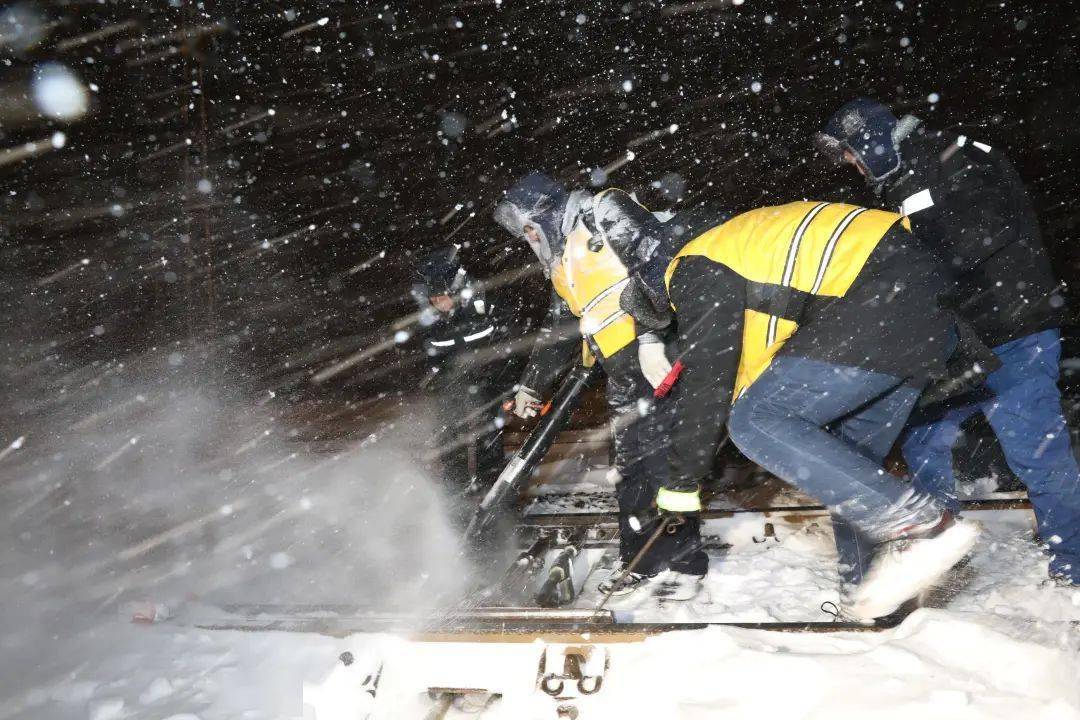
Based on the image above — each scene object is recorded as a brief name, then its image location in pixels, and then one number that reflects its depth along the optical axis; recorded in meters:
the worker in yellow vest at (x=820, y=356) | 1.85
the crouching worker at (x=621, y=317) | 2.56
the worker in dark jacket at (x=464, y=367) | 4.12
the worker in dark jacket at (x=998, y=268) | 2.24
